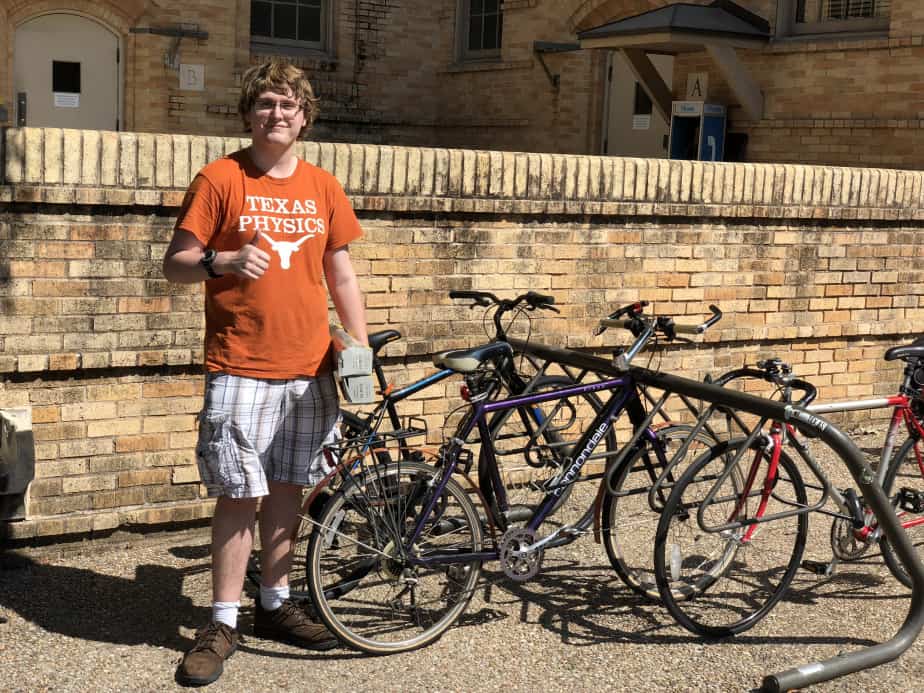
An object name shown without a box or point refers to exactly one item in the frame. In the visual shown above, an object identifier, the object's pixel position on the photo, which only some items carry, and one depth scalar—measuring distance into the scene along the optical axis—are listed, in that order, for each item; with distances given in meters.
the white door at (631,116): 15.34
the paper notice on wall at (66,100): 15.08
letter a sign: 14.30
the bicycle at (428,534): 4.22
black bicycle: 4.29
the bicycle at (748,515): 4.44
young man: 3.92
